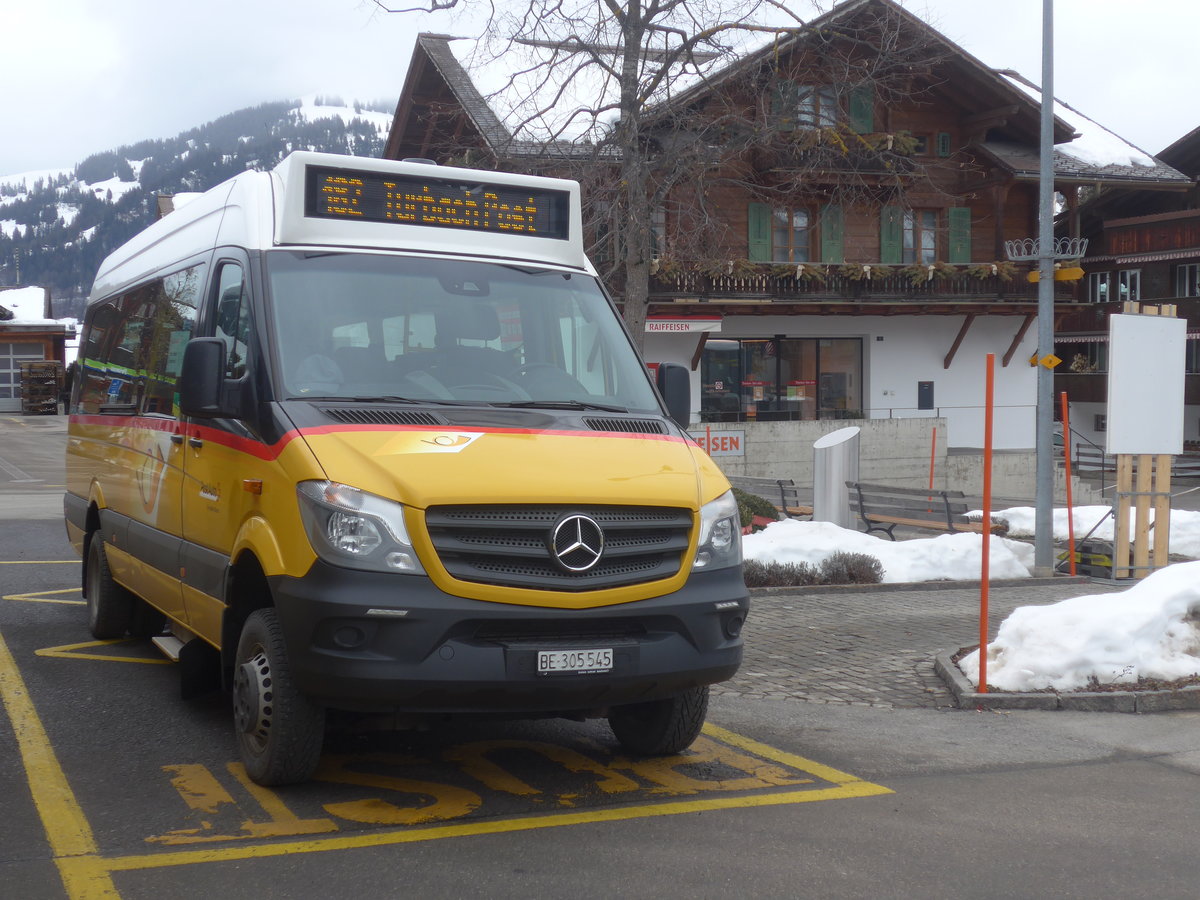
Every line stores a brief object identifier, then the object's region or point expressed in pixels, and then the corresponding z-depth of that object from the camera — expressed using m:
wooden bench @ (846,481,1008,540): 17.28
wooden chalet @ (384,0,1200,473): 32.59
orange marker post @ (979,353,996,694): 7.72
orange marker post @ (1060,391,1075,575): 14.13
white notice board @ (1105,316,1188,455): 12.59
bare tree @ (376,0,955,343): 16.75
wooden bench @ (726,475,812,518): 19.03
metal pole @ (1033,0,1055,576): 14.93
